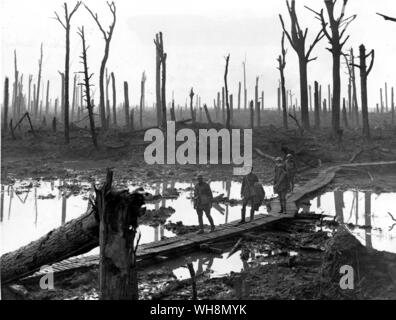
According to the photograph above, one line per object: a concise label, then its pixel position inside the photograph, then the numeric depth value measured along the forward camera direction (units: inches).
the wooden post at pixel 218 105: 2259.4
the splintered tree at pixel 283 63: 1167.0
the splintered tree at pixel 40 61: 1948.6
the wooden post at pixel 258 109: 1642.5
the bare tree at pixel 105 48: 1119.0
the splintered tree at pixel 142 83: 1934.1
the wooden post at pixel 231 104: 1859.9
